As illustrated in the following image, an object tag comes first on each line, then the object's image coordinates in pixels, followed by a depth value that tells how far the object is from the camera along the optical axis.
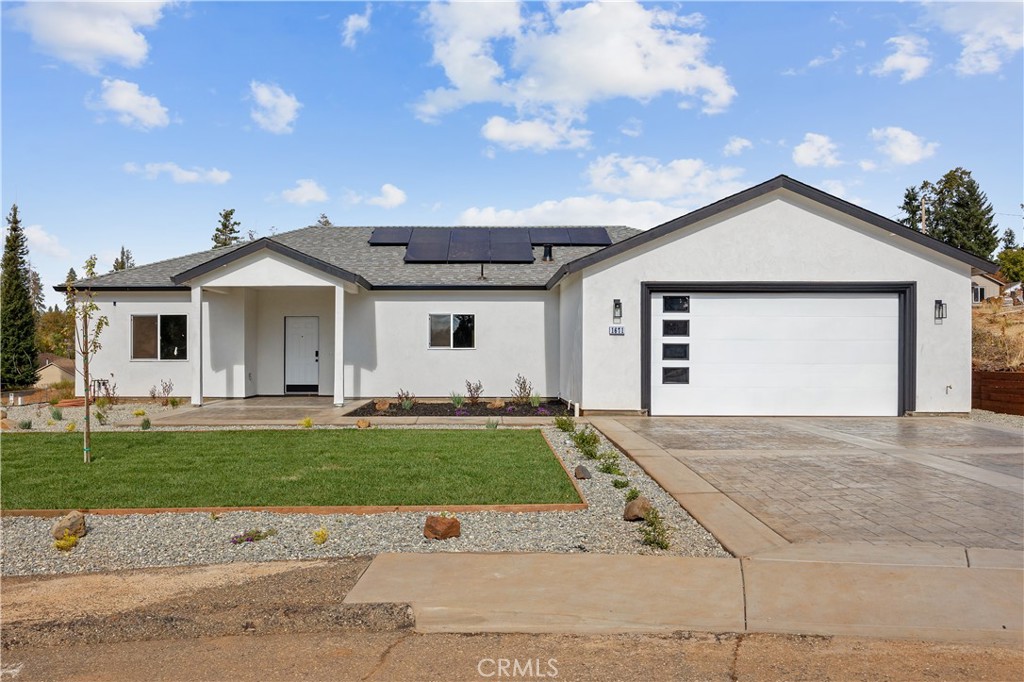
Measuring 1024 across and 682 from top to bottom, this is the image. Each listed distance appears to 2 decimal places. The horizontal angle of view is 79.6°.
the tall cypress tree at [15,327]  25.14
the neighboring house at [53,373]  24.56
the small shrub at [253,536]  5.32
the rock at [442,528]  5.30
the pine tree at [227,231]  57.16
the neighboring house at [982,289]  42.59
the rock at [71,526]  5.34
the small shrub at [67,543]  5.16
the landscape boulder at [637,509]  5.71
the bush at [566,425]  11.14
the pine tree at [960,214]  53.72
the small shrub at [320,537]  5.22
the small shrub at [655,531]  5.09
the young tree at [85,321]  8.20
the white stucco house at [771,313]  13.07
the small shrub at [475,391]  15.61
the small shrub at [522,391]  15.71
